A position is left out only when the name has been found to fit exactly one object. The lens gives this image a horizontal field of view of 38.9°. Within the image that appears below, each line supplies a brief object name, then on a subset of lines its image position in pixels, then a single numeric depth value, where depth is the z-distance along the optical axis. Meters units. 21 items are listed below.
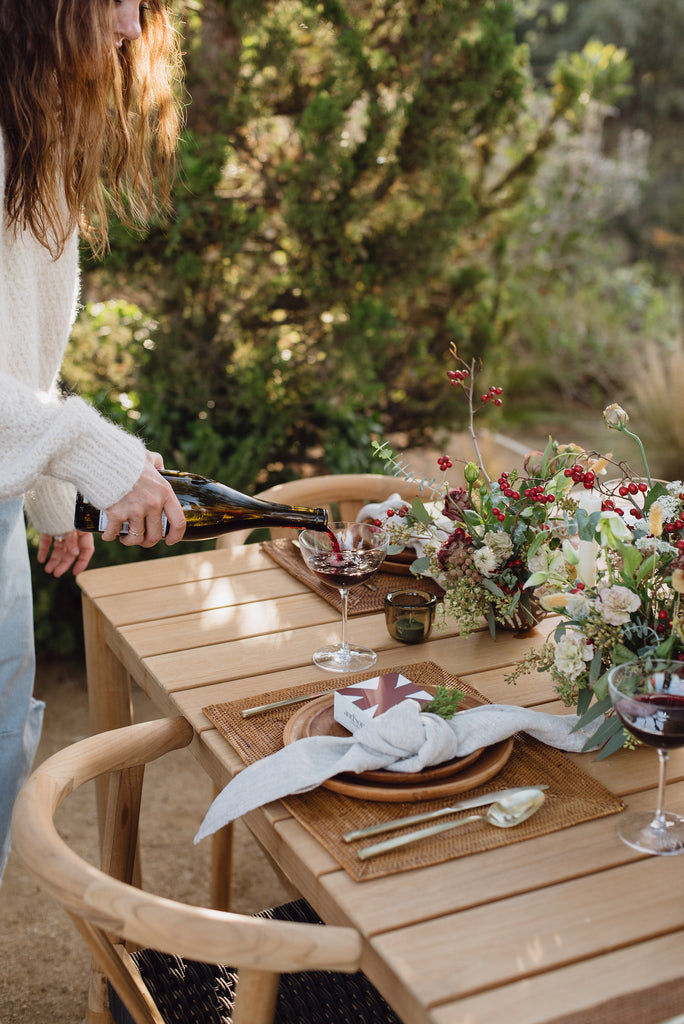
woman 1.41
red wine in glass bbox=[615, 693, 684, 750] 1.02
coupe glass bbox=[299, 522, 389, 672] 1.49
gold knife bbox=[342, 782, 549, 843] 1.06
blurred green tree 3.12
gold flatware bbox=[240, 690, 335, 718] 1.32
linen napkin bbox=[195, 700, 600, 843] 1.12
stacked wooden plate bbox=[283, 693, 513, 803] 1.11
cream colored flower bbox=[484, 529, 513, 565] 1.48
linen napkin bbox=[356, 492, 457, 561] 1.60
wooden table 0.85
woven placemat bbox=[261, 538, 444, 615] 1.73
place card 1.22
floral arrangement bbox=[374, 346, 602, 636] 1.47
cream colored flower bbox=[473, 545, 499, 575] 1.46
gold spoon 1.08
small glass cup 1.55
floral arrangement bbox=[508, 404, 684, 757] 1.18
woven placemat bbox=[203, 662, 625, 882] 1.04
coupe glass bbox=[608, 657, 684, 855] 1.03
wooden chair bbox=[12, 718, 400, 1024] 0.90
